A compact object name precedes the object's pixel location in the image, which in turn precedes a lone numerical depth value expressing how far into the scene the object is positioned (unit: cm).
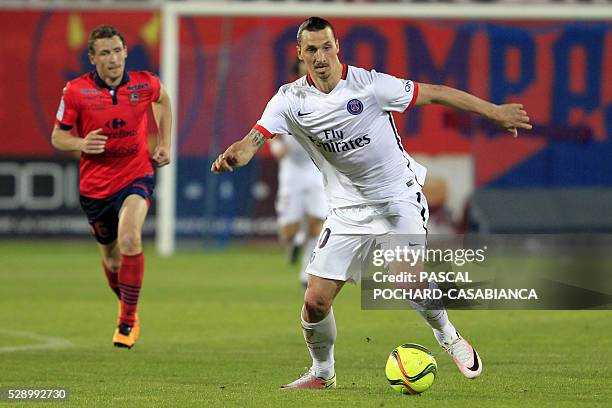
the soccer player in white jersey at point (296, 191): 3484
